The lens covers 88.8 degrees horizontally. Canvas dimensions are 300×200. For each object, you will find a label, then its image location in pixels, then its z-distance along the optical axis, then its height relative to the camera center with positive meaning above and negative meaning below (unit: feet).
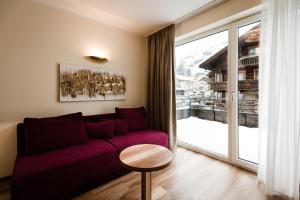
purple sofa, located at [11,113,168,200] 4.64 -2.48
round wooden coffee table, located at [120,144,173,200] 4.42 -2.02
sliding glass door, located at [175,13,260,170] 7.46 +0.17
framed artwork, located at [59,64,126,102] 7.93 +0.74
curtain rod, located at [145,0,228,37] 7.40 +4.48
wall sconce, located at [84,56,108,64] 8.71 +2.18
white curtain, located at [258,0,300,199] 5.09 +0.02
